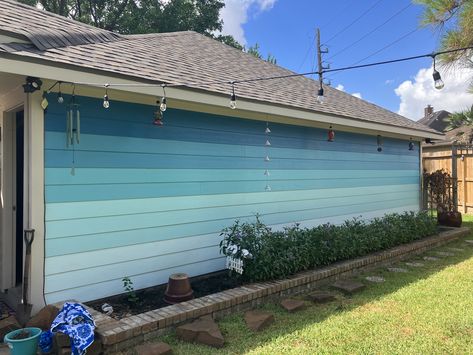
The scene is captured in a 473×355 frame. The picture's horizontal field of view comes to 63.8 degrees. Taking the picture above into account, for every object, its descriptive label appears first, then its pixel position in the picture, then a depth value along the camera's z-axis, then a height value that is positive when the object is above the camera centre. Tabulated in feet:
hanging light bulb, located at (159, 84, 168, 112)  13.26 +2.79
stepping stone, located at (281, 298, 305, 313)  13.73 -4.51
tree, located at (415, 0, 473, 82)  23.52 +10.07
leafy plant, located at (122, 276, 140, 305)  13.93 -4.01
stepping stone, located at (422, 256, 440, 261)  21.67 -4.50
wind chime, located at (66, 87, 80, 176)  12.75 +2.08
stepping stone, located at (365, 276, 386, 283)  17.63 -4.60
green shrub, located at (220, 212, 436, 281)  15.30 -2.90
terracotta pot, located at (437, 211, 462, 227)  30.17 -3.13
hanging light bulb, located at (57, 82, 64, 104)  12.26 +2.91
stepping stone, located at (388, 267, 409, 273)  19.27 -4.58
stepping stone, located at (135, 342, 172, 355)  10.16 -4.48
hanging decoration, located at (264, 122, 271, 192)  19.79 +1.35
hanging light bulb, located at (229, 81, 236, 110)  14.98 +3.30
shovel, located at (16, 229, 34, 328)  11.78 -3.26
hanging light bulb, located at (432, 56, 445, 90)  12.67 +3.33
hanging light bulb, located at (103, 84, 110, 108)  12.27 +2.71
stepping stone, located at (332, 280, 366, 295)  15.80 -4.49
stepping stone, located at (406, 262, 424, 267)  20.41 -4.55
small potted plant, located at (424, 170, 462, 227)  32.27 -0.78
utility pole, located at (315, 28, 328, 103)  72.84 +25.12
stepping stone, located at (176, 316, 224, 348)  11.07 -4.45
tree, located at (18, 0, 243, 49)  61.11 +28.88
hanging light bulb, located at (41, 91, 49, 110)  12.19 +2.68
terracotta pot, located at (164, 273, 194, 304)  13.58 -3.84
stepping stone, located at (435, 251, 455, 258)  22.59 -4.46
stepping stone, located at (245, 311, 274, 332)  12.21 -4.54
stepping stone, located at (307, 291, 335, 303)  14.73 -4.52
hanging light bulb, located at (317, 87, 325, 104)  15.10 +3.52
